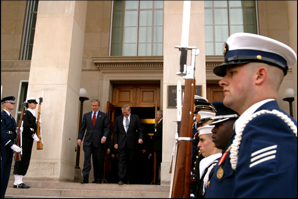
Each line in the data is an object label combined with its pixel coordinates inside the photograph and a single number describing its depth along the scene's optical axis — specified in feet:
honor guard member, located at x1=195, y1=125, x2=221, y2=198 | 9.06
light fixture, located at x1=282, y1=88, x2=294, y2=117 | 32.82
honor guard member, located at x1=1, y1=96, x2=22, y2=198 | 20.92
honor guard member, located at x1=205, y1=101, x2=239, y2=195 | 8.71
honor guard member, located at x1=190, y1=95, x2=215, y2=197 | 12.96
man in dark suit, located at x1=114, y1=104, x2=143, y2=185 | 26.23
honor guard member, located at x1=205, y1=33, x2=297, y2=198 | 4.21
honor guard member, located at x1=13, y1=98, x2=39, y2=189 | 22.30
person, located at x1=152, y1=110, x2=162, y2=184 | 27.45
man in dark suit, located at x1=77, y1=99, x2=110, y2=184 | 25.50
